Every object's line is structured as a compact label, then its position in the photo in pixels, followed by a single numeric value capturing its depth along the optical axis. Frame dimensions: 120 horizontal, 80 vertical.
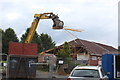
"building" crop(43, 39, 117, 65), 38.65
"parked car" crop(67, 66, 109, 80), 11.12
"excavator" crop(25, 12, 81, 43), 25.27
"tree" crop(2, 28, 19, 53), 53.74
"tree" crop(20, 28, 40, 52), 58.75
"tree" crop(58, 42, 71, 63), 33.04
